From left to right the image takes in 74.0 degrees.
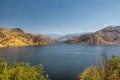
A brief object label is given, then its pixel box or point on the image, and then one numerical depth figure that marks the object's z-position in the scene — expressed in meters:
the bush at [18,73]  12.54
